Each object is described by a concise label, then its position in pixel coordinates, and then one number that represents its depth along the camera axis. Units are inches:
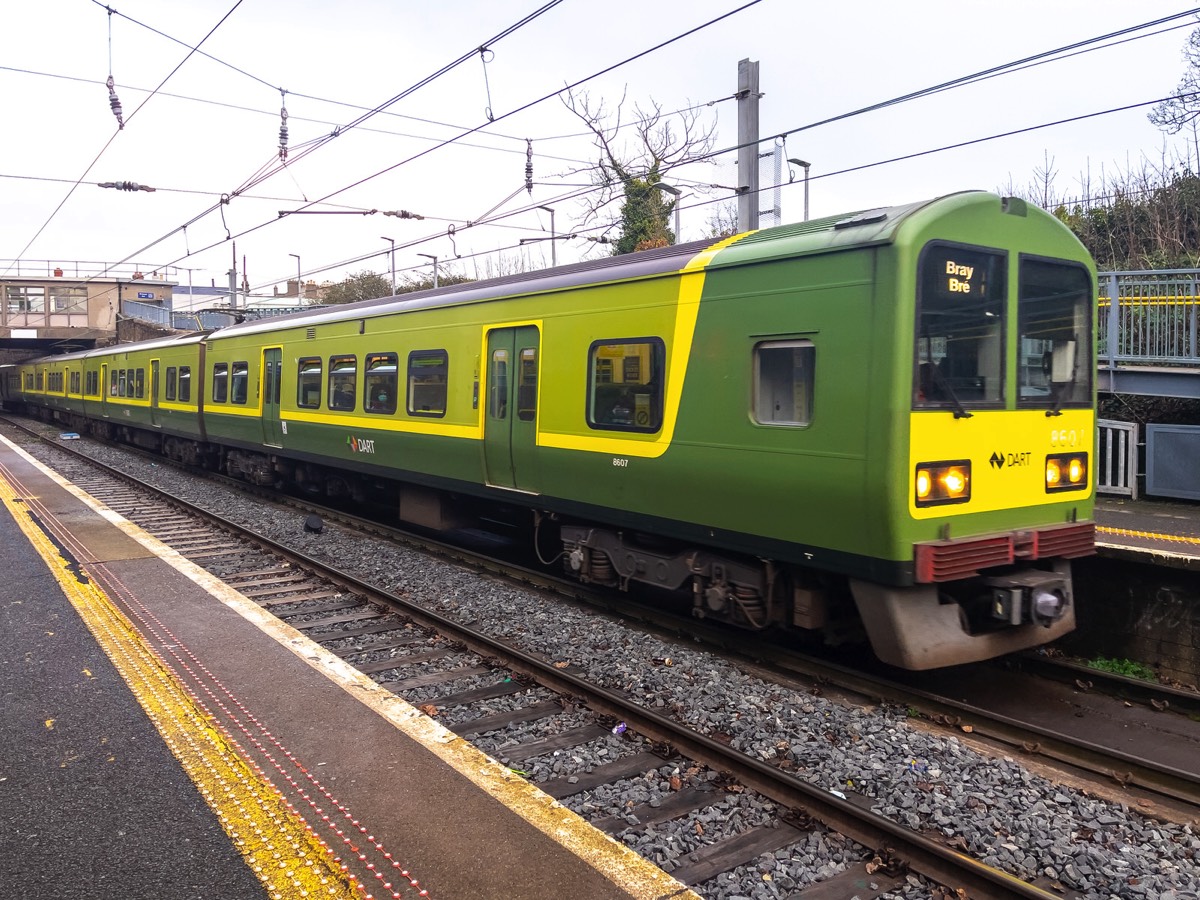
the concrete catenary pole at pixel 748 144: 442.9
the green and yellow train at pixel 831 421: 207.3
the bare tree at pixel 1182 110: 677.9
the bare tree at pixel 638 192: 912.9
